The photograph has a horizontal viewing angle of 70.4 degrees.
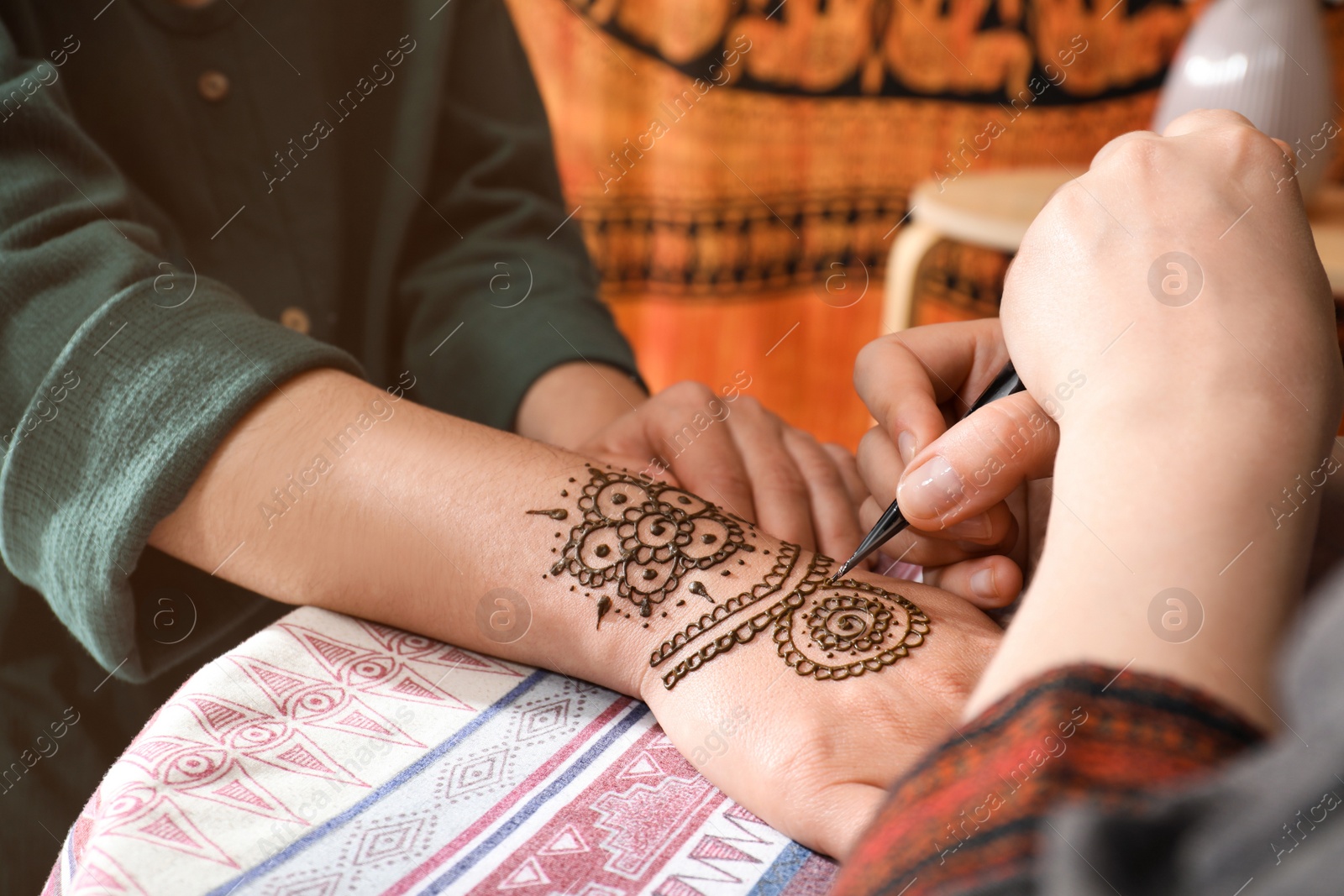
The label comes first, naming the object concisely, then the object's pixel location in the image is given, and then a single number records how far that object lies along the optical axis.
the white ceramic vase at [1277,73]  1.44
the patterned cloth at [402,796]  0.41
